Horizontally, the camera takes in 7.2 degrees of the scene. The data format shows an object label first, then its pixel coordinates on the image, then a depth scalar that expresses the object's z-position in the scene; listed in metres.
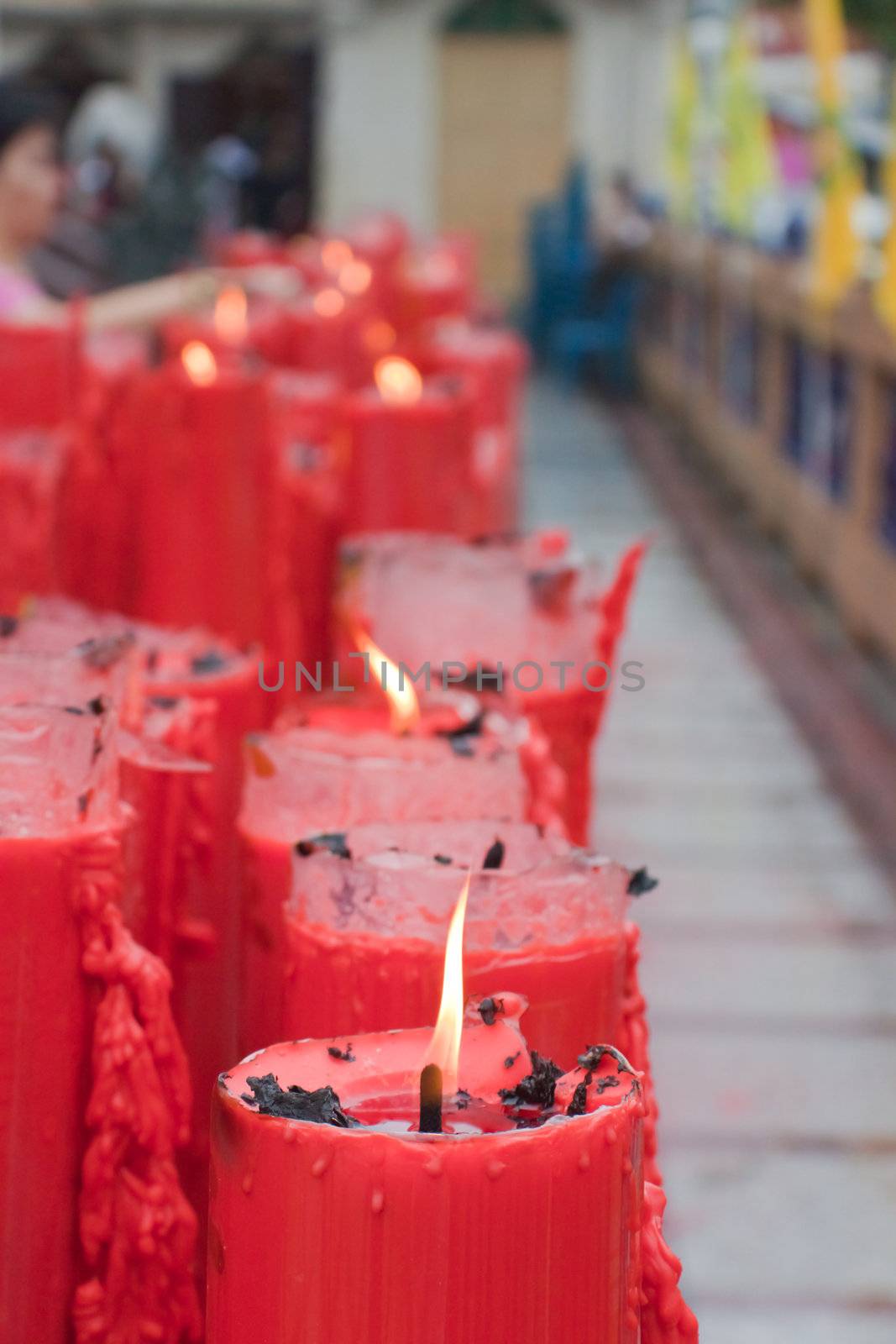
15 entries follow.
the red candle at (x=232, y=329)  3.76
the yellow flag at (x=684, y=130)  11.62
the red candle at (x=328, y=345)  4.32
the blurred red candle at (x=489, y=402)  3.81
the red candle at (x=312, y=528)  3.50
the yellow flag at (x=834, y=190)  6.56
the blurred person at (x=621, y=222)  15.26
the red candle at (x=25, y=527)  3.30
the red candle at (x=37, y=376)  3.52
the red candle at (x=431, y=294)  6.66
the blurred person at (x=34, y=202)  4.37
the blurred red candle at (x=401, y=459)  3.51
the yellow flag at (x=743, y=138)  9.10
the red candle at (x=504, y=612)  3.14
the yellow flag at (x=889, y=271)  5.61
